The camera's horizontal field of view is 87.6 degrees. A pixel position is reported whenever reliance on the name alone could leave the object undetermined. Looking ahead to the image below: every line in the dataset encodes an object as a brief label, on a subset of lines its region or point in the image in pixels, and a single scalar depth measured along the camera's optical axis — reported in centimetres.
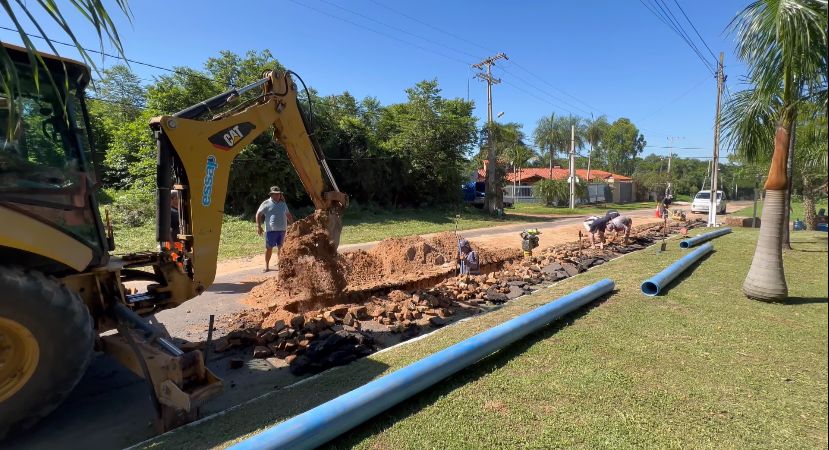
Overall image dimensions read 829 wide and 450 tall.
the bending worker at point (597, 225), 1287
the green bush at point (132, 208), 1719
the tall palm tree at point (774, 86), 461
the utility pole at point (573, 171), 3856
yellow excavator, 320
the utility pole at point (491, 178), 2941
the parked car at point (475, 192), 3353
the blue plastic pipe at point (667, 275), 687
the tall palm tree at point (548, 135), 5794
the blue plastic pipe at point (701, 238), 1189
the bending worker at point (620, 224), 1325
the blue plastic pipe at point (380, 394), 272
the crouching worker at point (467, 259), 927
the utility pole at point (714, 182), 1862
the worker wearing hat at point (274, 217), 935
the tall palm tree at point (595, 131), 6134
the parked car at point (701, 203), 2595
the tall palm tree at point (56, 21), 160
